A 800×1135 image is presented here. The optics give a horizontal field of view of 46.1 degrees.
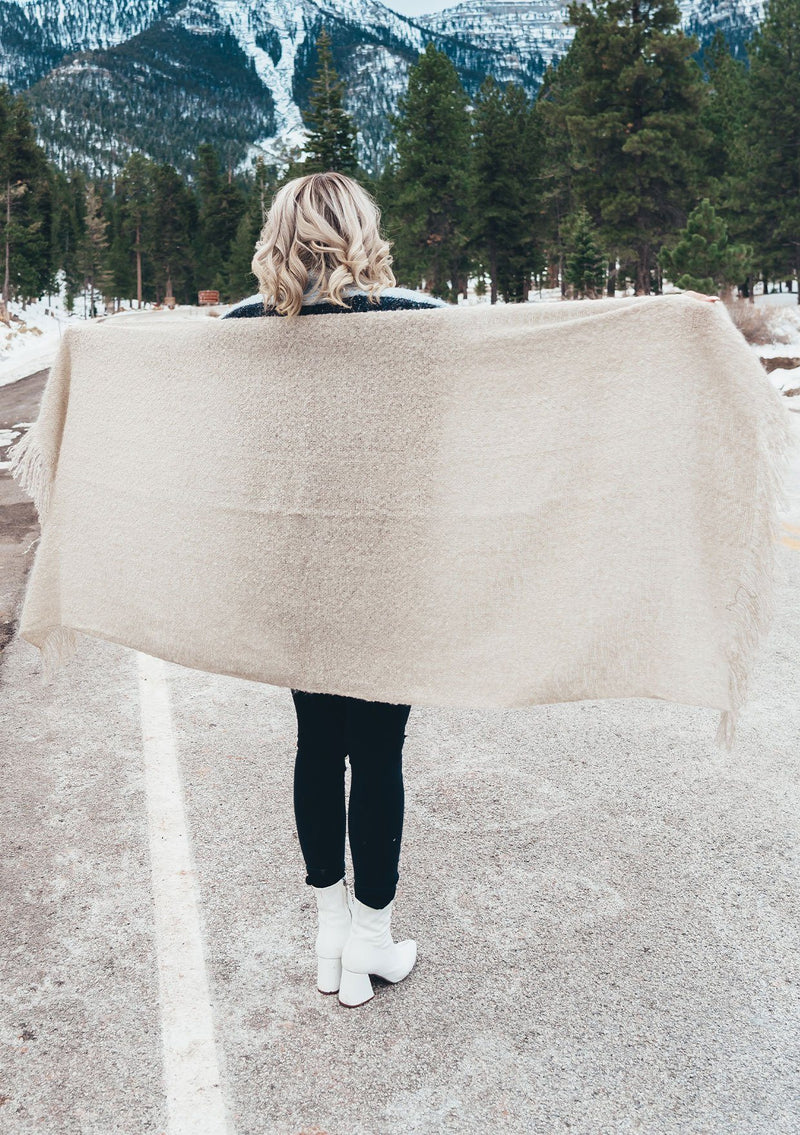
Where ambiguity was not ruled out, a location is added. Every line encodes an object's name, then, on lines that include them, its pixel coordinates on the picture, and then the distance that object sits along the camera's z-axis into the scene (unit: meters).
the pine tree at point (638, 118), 39.94
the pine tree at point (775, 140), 42.41
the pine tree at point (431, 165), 57.06
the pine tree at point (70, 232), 103.38
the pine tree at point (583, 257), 50.28
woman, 2.23
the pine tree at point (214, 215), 89.50
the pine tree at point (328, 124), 58.22
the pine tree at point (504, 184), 55.31
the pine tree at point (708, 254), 27.92
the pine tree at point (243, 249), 71.81
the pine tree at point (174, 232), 90.19
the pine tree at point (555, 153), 56.38
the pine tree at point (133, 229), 96.81
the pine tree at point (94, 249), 104.69
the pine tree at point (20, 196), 60.53
